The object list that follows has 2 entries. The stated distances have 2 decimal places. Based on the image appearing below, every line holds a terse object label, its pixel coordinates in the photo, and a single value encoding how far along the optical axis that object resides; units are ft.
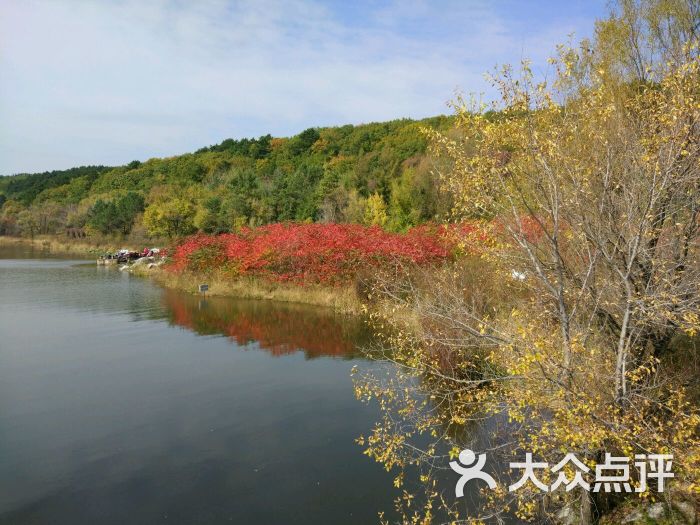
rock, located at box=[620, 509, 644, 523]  16.57
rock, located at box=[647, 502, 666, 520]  16.42
